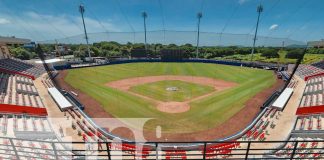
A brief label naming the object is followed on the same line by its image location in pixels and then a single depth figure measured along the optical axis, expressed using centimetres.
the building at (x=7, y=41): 3010
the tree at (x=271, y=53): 7558
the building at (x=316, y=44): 3097
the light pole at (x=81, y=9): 6072
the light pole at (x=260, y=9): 5697
